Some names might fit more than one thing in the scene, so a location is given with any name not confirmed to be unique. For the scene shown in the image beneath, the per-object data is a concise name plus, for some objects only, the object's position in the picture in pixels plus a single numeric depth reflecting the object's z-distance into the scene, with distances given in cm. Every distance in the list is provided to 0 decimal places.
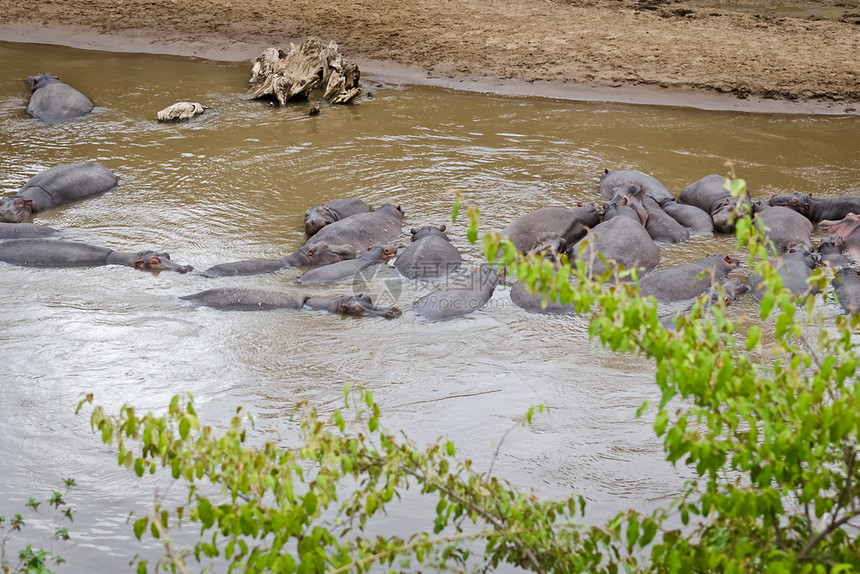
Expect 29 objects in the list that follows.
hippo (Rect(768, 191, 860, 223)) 1560
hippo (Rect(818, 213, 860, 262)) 1415
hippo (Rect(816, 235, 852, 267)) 1376
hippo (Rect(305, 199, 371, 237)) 1495
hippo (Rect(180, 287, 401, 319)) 1190
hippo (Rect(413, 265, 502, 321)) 1178
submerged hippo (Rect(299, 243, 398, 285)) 1329
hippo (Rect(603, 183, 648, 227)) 1468
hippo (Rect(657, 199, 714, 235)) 1530
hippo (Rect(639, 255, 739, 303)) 1237
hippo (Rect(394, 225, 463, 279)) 1327
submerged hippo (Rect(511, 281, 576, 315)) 1188
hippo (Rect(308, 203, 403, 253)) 1439
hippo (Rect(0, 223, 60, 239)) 1484
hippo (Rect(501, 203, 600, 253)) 1427
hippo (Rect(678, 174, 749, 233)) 1511
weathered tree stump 2341
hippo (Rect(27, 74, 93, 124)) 2142
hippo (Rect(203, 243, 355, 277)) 1352
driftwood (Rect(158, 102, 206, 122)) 2139
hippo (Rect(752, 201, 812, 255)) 1431
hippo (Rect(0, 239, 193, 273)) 1348
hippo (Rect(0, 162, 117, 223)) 1586
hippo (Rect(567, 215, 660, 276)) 1326
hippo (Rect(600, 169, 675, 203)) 1658
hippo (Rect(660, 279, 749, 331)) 1194
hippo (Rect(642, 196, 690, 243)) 1488
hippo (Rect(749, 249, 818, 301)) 1193
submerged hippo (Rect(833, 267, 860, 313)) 1187
